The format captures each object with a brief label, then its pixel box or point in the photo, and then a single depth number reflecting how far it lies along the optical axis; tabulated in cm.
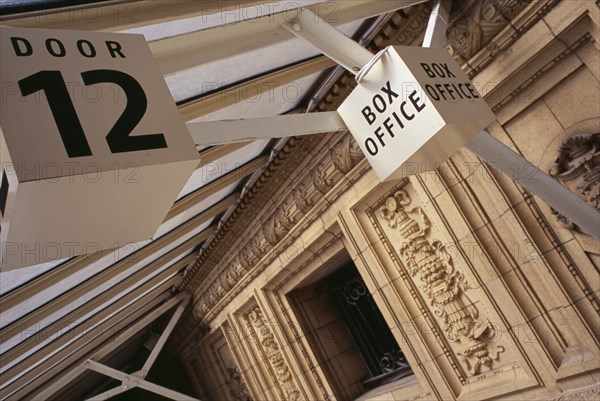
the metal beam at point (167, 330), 891
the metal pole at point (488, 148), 254
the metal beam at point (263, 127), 195
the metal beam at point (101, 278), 514
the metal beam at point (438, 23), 281
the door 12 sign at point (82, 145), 124
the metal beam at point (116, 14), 190
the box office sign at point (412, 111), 214
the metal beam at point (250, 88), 343
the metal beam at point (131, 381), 873
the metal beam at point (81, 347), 747
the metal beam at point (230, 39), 246
